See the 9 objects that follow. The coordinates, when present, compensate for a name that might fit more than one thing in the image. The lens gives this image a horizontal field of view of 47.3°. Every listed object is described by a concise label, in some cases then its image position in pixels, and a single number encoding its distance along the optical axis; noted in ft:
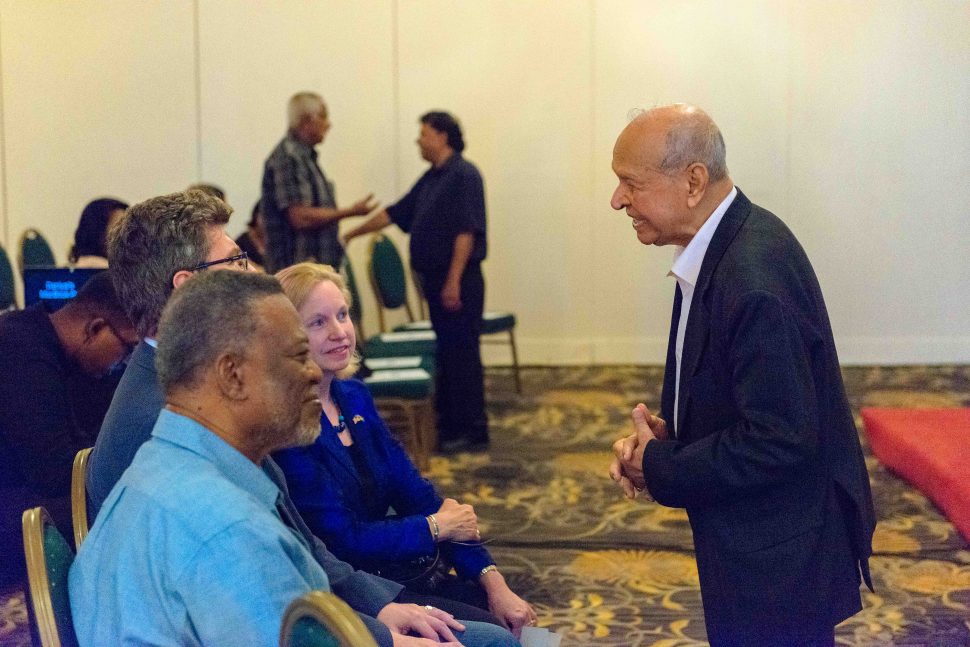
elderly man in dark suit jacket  6.18
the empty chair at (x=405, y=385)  16.92
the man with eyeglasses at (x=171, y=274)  6.56
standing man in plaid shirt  19.43
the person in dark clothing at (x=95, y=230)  14.08
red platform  14.19
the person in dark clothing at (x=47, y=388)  8.67
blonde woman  7.63
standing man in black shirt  18.60
